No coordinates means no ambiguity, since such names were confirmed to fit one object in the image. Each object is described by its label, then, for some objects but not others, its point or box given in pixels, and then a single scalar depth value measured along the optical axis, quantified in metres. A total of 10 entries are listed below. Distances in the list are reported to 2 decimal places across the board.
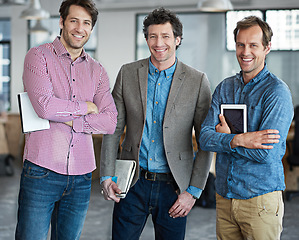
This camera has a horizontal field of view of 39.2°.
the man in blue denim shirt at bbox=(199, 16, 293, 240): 1.85
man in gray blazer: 2.21
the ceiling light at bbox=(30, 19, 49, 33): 7.93
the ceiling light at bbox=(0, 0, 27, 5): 6.35
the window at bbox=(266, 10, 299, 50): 7.75
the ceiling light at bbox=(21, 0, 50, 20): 6.49
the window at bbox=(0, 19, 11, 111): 9.70
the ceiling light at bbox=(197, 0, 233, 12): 5.48
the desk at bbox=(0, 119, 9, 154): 7.73
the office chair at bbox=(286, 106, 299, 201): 5.54
